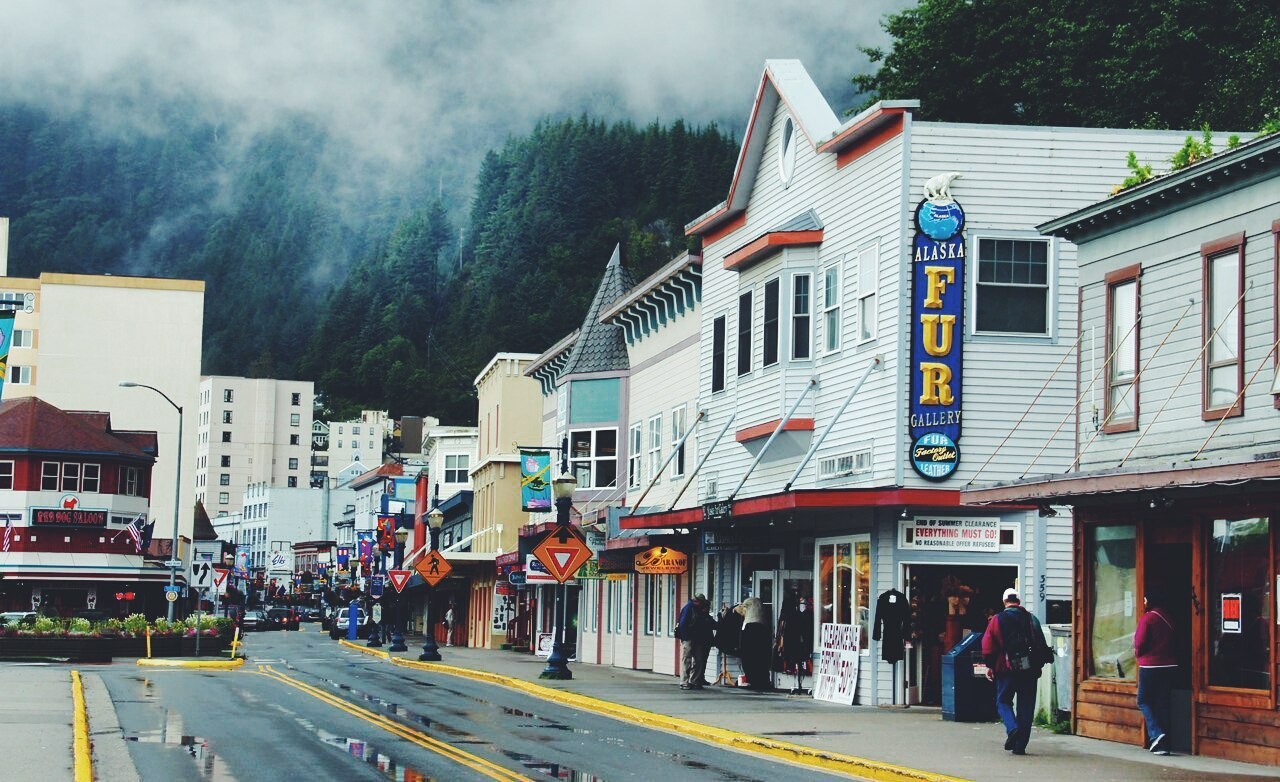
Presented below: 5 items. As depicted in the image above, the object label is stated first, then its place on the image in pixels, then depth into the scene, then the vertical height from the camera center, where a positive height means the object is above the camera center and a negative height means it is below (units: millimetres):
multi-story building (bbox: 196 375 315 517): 189500 +12218
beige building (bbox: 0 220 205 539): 98938 +11381
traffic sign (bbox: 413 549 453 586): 47750 -446
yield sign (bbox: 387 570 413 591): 51909 -859
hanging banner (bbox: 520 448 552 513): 49094 +2202
